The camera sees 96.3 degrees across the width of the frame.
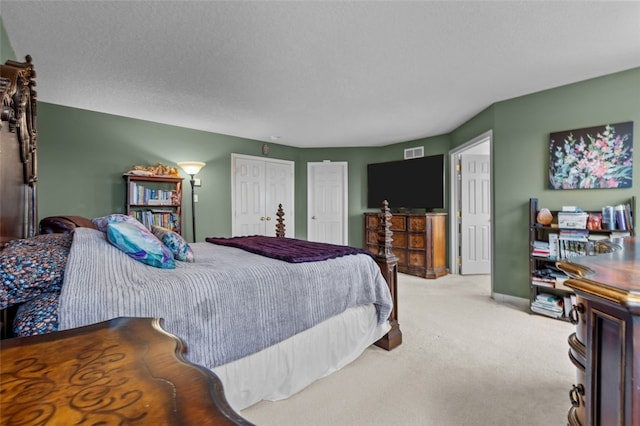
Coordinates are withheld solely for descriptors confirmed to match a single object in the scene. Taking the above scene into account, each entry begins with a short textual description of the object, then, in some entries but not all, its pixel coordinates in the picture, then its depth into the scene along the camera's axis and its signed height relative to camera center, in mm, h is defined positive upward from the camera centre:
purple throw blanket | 1997 -309
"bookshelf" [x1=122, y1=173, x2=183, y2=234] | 3859 +157
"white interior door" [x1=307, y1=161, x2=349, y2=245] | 6148 +181
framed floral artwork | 2729 +526
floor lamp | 4192 +621
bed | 1137 -410
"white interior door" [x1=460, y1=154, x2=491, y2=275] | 4863 -5
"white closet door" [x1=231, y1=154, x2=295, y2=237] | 5234 +337
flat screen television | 4965 +502
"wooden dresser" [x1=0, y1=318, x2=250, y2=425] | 416 -297
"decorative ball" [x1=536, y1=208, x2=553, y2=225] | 3068 -81
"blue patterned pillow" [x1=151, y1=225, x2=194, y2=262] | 1896 -234
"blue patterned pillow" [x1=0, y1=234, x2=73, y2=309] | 1052 -230
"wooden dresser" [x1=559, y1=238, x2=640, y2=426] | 742 -386
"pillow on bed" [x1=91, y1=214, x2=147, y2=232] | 1787 -59
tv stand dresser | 4754 -566
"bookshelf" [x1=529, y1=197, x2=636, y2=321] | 2720 -359
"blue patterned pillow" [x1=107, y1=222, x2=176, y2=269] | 1576 -188
